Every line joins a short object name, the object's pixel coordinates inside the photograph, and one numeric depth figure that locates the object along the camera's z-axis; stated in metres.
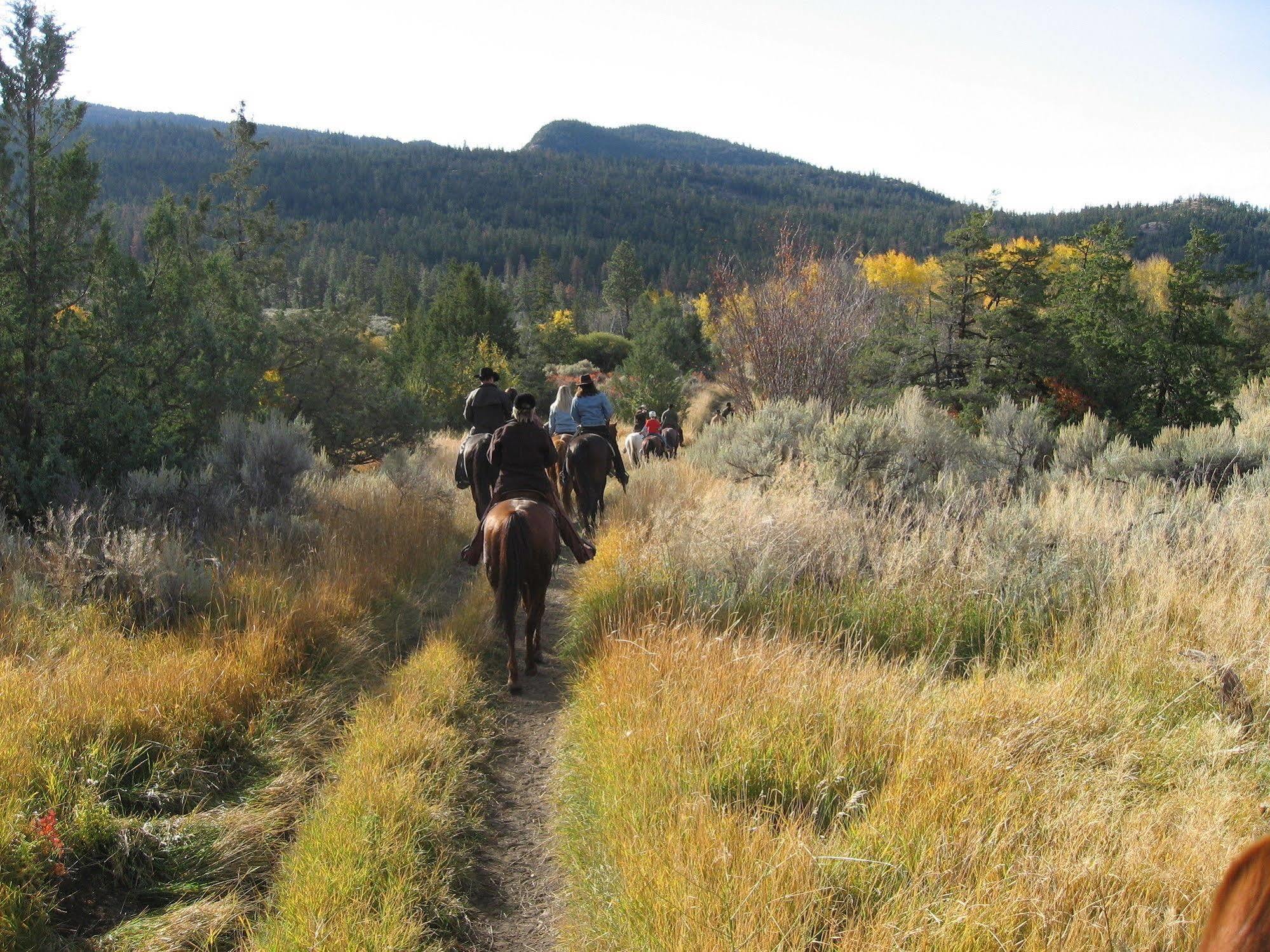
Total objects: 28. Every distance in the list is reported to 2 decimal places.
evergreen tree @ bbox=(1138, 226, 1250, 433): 12.83
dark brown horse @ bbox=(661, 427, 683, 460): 18.56
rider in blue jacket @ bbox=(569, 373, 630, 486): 11.24
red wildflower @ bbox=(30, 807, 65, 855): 3.30
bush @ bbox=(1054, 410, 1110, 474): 10.43
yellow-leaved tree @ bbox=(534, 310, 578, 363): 45.53
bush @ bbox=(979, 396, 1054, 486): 10.53
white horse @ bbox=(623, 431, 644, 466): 16.11
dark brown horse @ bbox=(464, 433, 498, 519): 9.20
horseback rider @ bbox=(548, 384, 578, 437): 12.03
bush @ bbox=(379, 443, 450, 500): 11.93
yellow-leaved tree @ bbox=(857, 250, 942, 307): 78.38
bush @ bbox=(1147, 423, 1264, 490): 9.07
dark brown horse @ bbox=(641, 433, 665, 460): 16.67
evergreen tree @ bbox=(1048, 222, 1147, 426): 13.59
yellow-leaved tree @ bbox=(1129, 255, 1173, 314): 17.73
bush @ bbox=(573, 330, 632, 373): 49.69
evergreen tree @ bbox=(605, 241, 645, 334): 75.12
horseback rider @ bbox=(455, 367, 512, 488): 9.81
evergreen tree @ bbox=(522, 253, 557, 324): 70.44
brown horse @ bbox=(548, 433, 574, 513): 10.96
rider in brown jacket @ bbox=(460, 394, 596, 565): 6.71
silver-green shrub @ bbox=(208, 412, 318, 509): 9.16
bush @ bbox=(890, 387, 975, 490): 9.03
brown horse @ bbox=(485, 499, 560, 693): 6.02
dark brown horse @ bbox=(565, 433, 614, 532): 10.43
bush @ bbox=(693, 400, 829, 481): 10.52
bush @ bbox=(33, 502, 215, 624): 5.81
